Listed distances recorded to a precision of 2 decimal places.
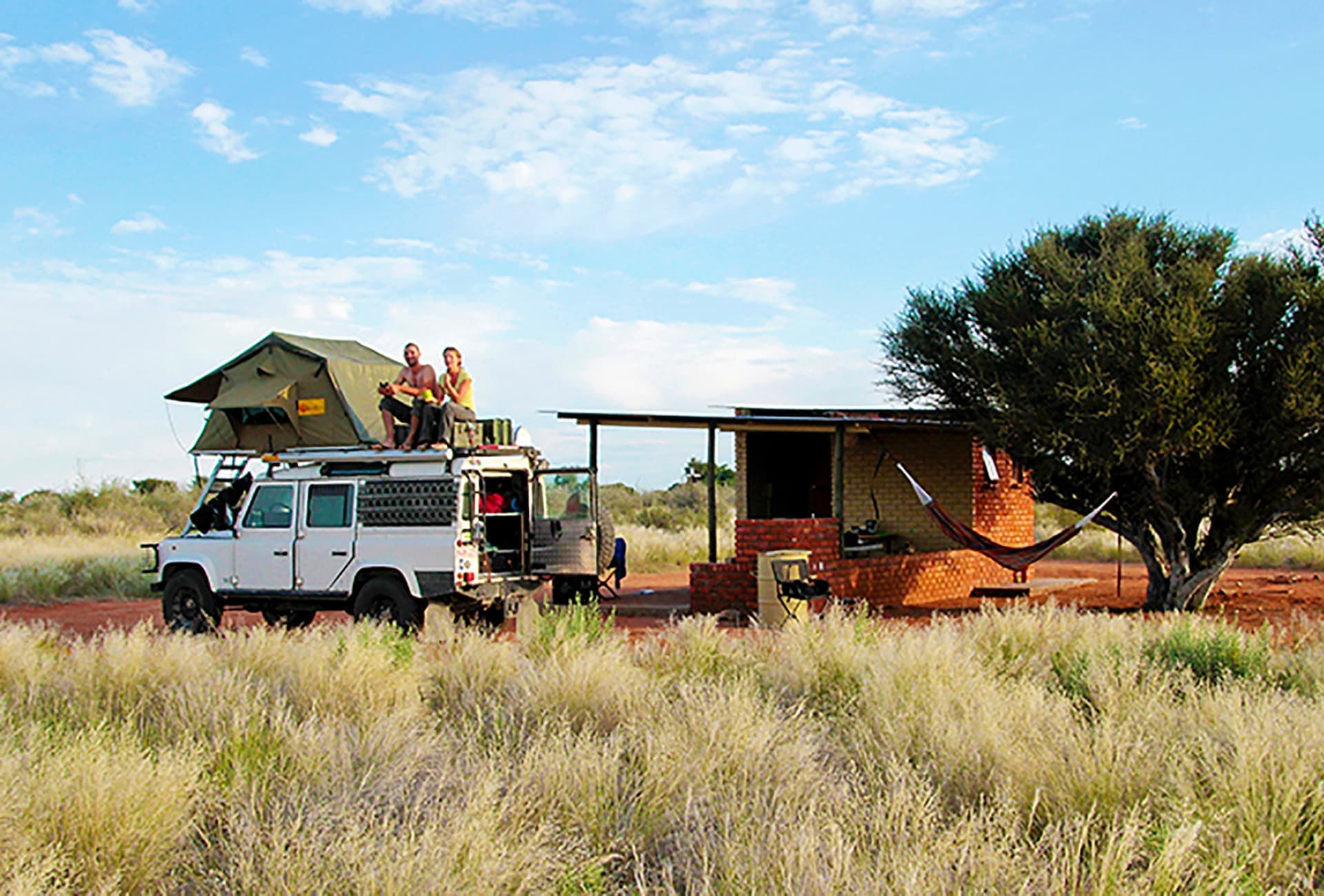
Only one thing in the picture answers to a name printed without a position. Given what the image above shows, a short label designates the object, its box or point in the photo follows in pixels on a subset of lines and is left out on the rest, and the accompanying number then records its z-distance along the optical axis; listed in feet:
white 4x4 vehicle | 36.09
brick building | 47.47
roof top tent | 41.29
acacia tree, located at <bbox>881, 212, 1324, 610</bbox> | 40.34
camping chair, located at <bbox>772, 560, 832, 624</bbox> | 41.34
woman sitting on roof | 36.91
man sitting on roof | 38.11
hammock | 46.44
